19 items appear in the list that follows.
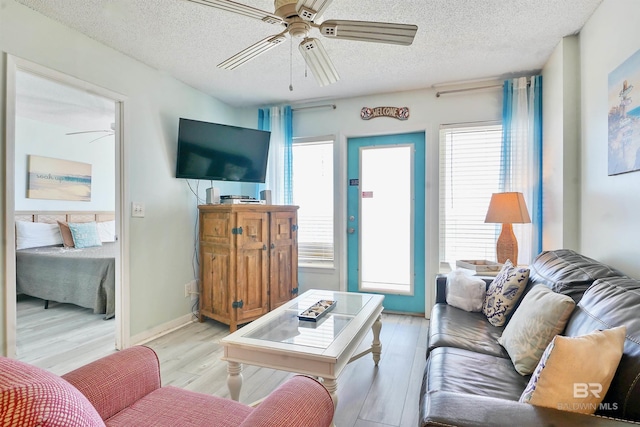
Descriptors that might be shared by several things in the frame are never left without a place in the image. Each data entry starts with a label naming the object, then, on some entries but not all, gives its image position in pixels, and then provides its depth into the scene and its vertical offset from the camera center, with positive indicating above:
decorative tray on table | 2.00 -0.64
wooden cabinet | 3.10 -0.50
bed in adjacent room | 3.45 -0.56
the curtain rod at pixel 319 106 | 3.89 +1.26
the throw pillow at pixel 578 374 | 0.93 -0.47
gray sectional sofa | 0.89 -0.55
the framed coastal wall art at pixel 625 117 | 1.71 +0.53
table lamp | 2.71 -0.04
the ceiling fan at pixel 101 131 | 4.73 +1.17
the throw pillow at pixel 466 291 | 2.29 -0.57
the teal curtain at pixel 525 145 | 3.09 +0.64
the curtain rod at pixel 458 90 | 3.33 +1.27
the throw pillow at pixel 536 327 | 1.39 -0.51
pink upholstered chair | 0.61 -0.59
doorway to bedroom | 2.78 -0.15
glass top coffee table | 1.54 -0.67
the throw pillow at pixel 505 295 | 2.02 -0.53
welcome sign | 3.65 +1.12
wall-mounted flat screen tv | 3.24 +0.62
